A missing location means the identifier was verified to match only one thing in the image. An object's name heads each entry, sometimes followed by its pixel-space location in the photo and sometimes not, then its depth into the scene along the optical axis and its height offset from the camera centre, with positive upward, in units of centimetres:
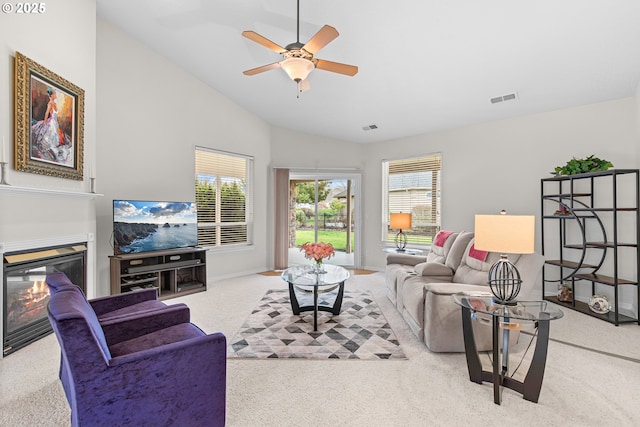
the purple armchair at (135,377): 130 -77
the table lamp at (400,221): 516 -16
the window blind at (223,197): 529 +26
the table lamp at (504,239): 201 -18
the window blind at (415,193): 561 +34
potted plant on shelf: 346 +52
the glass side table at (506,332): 193 -79
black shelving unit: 345 -27
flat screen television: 388 -19
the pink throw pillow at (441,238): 416 -36
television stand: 382 -81
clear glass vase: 357 -65
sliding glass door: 651 +3
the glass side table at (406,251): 487 -63
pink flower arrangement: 351 -45
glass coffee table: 317 -73
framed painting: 265 +84
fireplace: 258 -71
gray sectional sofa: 259 -74
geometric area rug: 263 -119
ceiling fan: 244 +131
